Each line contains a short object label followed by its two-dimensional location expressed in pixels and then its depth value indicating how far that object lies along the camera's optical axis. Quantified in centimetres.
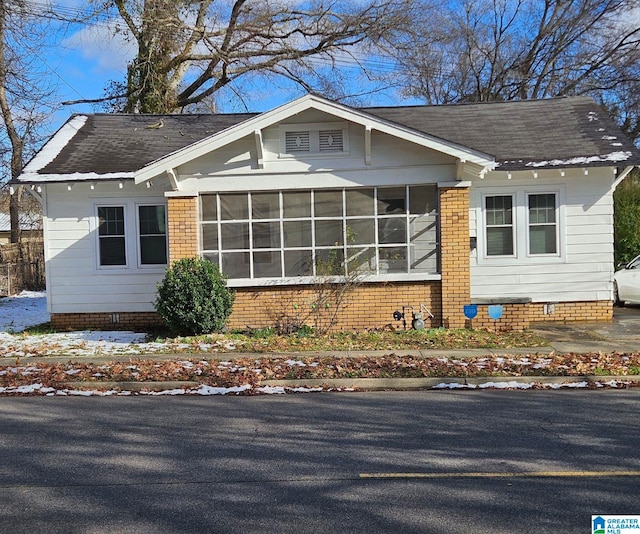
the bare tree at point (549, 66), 2948
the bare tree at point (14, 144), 2872
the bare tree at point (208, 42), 2472
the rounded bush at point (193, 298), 1197
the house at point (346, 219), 1286
